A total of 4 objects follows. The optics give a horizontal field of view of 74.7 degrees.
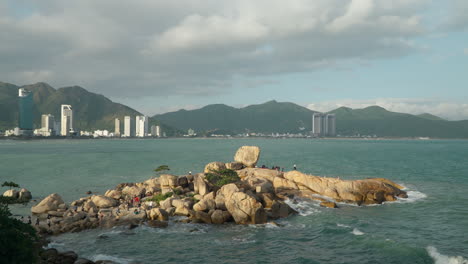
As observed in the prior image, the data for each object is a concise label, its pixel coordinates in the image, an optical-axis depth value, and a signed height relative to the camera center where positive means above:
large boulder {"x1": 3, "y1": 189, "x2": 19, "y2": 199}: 48.84 -9.90
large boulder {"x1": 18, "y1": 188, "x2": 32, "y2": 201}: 49.26 -10.32
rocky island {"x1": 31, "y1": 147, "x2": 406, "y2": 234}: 36.75 -9.67
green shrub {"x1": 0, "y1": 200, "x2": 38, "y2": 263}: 16.75 -6.39
